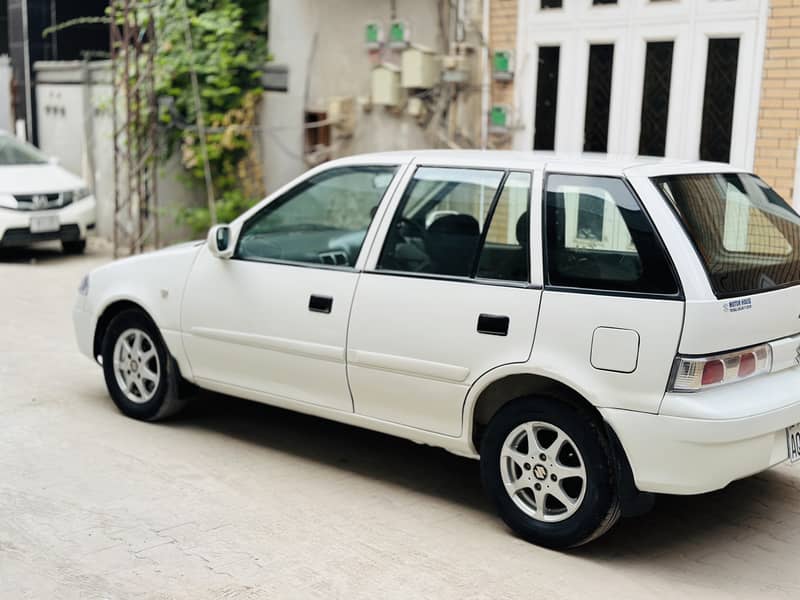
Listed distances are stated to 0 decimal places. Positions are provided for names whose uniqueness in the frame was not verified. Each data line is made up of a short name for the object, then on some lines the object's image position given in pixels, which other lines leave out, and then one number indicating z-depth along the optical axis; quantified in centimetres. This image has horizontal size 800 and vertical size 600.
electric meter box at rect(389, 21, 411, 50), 1080
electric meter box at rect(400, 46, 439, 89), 1059
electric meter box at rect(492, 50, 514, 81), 997
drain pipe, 1015
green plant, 1259
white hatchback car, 433
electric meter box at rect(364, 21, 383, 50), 1111
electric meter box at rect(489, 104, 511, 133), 1009
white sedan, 1275
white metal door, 836
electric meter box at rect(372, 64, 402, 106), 1099
